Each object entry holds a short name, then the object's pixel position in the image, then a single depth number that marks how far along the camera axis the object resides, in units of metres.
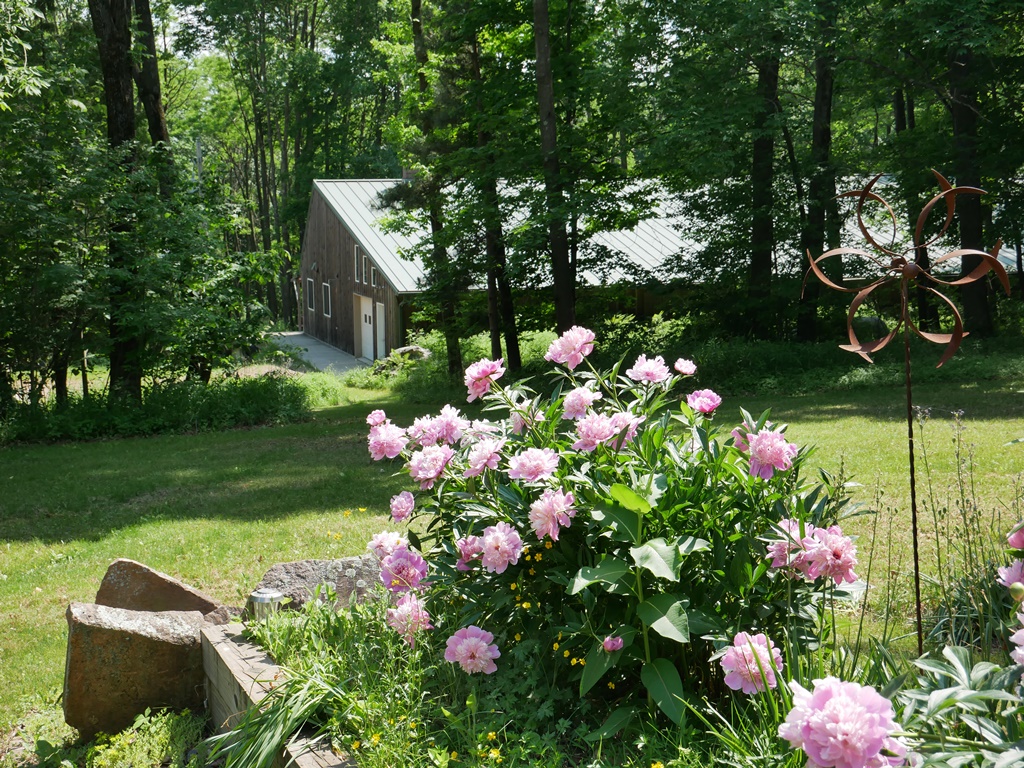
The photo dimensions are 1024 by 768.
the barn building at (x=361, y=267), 23.70
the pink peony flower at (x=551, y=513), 2.64
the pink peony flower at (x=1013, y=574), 1.98
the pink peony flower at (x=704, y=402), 3.15
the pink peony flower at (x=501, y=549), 2.72
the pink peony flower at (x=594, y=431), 2.82
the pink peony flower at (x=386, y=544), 3.34
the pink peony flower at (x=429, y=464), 3.05
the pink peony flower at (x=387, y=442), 3.25
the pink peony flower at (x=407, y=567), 3.21
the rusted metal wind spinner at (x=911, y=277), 2.39
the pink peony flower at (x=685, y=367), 3.09
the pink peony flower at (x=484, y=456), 2.96
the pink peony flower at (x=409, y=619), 3.09
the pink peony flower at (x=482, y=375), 3.22
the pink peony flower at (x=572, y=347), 3.15
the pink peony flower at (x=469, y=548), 2.90
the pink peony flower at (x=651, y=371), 3.20
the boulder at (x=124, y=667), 4.04
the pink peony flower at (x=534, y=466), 2.74
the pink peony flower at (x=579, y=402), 3.02
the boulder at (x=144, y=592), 4.80
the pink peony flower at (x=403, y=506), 3.19
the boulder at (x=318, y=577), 4.38
